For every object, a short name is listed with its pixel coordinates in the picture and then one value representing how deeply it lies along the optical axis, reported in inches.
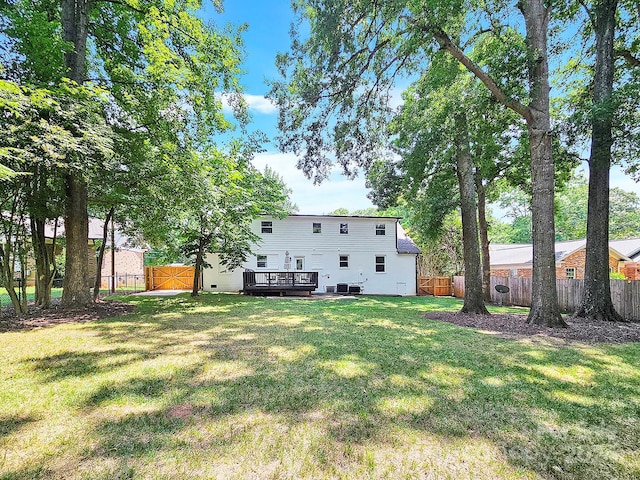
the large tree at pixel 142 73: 335.9
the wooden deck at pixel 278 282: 655.1
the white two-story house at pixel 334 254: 779.4
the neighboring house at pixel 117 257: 761.8
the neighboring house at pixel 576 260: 819.4
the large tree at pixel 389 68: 289.3
